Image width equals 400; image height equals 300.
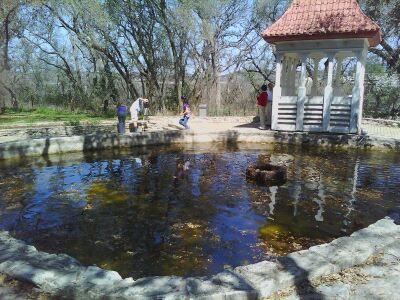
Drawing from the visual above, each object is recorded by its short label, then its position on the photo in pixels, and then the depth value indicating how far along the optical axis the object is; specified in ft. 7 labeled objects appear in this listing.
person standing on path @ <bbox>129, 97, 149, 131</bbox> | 48.57
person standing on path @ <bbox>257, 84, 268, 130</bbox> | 51.57
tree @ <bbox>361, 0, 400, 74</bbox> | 73.77
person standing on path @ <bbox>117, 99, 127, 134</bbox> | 44.35
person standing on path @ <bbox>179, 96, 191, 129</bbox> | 50.09
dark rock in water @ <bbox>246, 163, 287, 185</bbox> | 27.71
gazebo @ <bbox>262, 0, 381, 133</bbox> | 44.78
